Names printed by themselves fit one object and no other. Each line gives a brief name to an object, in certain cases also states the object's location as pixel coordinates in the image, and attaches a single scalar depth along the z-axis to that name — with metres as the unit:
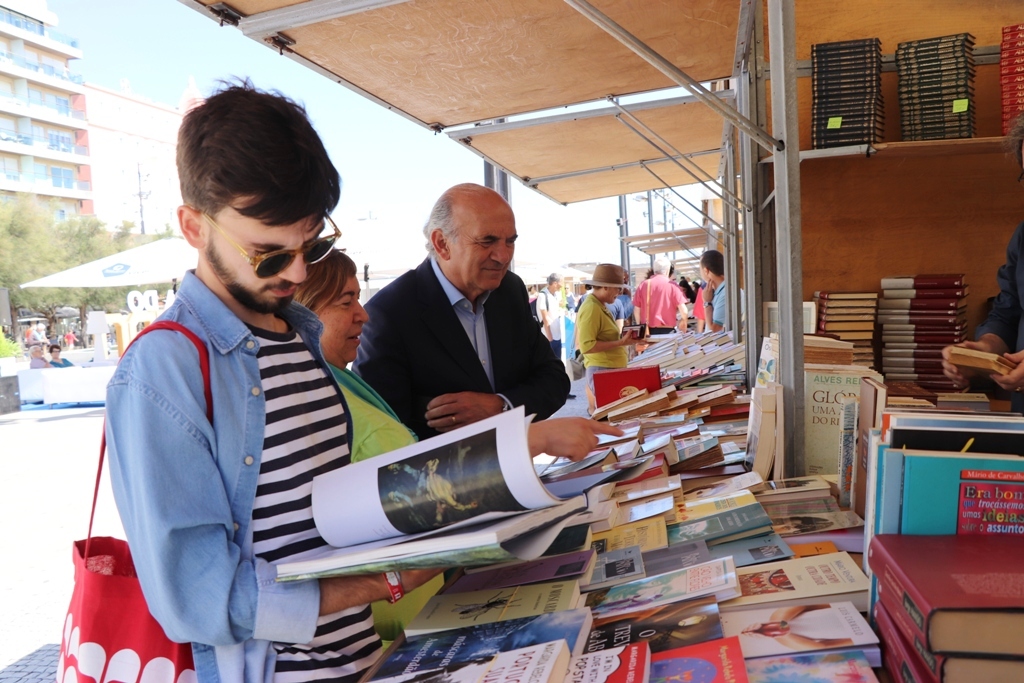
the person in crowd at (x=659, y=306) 10.45
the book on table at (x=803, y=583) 1.05
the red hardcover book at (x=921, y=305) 3.10
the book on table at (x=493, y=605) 1.05
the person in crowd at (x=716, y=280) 7.06
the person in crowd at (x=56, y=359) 15.49
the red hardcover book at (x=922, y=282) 3.12
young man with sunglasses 0.89
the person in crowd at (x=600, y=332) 5.74
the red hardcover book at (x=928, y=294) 3.10
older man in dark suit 2.22
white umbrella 12.03
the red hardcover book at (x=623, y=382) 3.26
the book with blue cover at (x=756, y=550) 1.22
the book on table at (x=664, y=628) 0.95
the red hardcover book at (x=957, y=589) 0.72
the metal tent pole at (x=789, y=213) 1.88
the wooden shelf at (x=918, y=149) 2.68
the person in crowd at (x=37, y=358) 14.82
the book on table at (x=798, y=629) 0.92
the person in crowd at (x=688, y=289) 14.85
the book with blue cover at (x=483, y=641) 0.93
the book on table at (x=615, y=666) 0.84
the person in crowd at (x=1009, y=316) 2.20
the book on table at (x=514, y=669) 0.83
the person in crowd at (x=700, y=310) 10.33
